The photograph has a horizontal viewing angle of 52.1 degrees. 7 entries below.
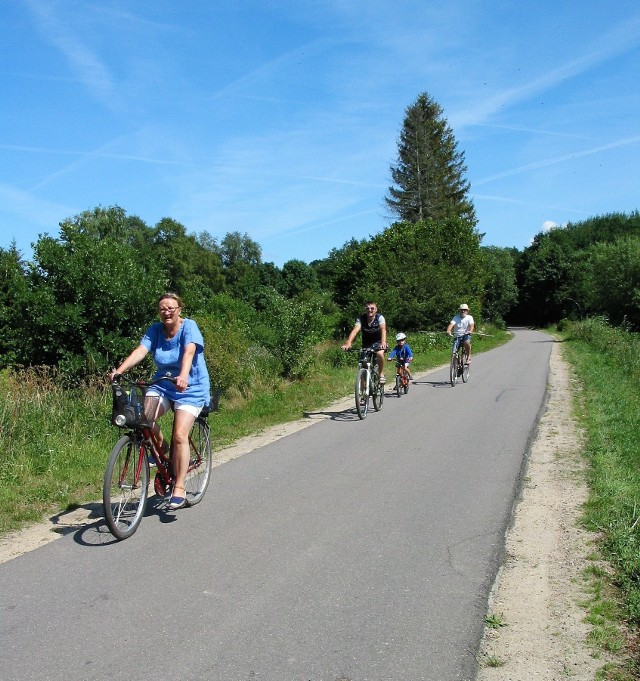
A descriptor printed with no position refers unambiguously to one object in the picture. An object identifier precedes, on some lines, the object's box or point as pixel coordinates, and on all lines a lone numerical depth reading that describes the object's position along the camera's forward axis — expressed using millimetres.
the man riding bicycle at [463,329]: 15961
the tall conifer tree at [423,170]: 52156
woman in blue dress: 5586
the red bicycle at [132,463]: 5059
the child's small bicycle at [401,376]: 14047
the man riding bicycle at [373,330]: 11852
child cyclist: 14234
